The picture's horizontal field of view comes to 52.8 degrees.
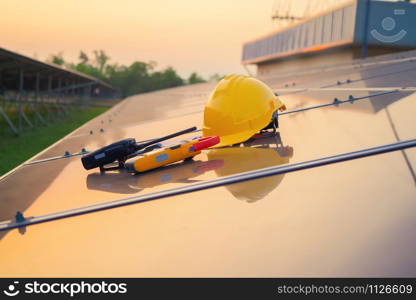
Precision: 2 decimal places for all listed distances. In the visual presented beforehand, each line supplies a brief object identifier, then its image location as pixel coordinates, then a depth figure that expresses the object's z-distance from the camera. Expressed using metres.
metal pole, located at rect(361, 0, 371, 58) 13.98
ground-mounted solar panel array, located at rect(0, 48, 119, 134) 14.74
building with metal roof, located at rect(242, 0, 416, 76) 14.01
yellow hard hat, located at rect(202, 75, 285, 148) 2.63
